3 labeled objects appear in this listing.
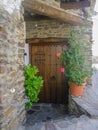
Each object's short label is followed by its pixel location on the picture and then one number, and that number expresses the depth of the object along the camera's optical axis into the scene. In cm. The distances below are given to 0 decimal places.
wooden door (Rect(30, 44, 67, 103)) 291
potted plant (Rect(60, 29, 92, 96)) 231
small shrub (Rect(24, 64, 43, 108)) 180
